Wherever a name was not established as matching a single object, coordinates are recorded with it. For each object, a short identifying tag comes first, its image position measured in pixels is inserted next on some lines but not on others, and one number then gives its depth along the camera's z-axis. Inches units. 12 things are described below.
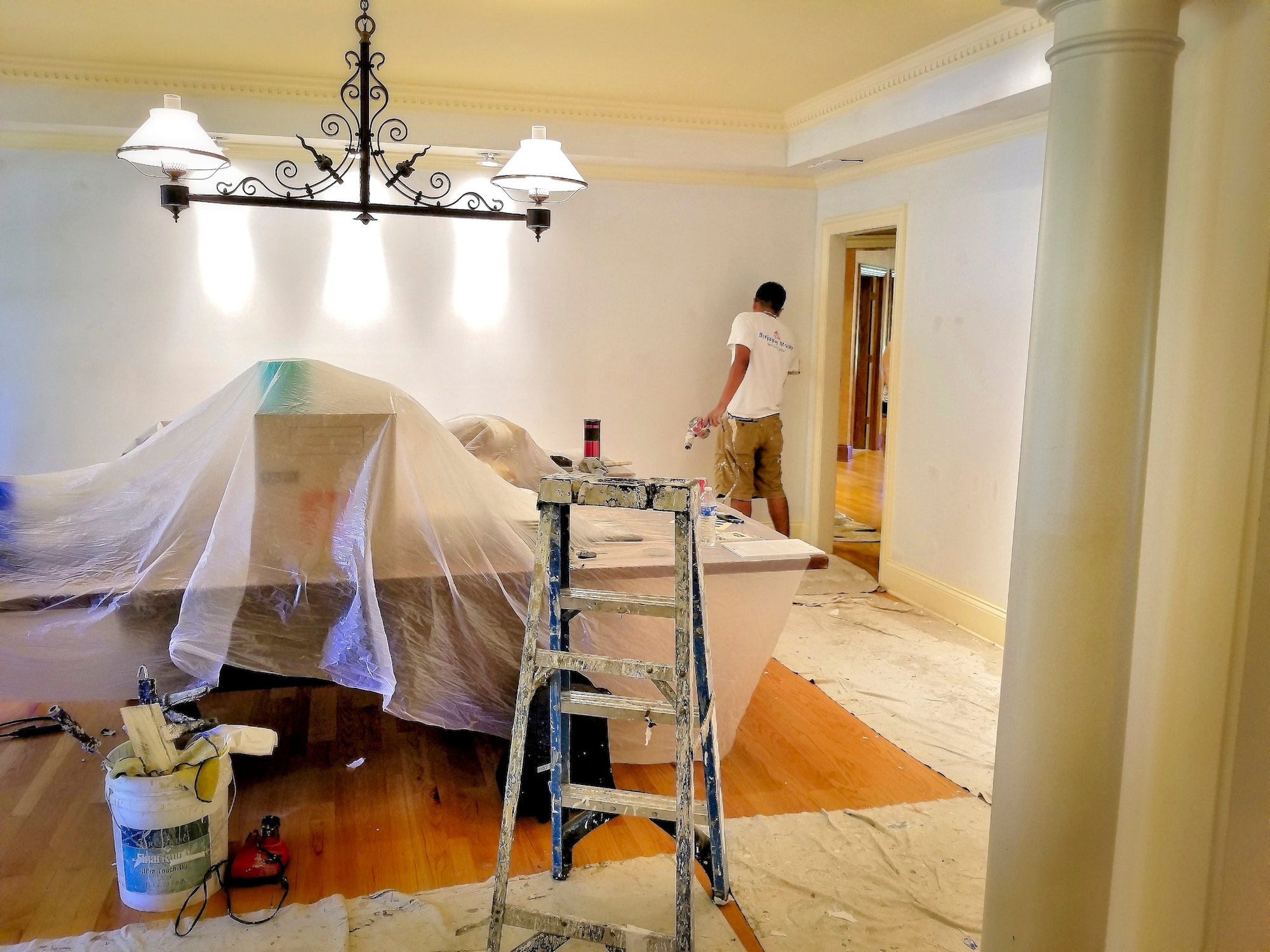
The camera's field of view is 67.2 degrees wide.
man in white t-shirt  200.5
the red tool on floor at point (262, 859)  86.4
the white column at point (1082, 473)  58.1
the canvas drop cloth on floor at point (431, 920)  77.9
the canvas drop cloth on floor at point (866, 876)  81.4
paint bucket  81.1
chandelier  103.3
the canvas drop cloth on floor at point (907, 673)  119.3
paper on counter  107.7
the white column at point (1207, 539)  56.1
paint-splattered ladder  72.2
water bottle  113.1
